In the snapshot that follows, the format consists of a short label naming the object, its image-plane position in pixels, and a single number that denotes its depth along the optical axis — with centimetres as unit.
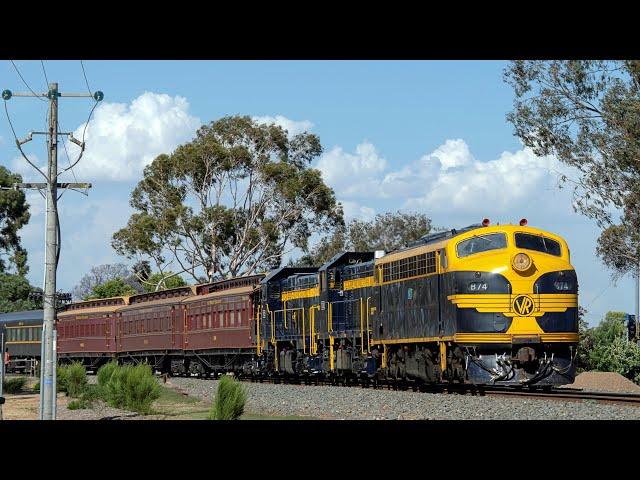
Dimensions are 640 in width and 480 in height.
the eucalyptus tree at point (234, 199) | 6519
